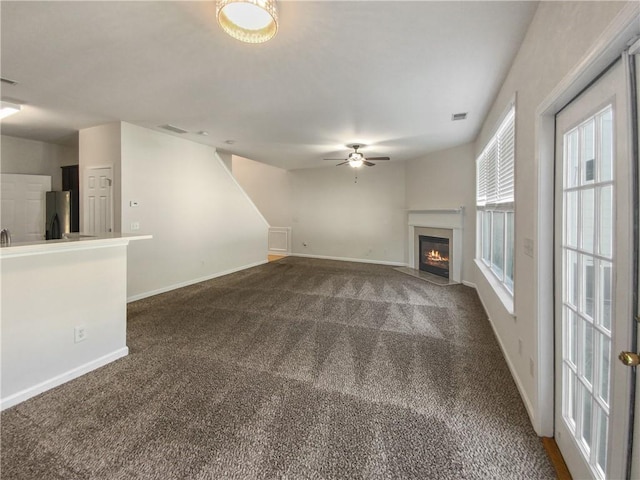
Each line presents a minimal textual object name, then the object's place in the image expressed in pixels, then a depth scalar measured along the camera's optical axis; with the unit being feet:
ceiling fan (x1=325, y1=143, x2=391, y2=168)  16.61
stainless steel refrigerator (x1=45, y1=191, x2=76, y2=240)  15.63
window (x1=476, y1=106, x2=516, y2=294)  9.34
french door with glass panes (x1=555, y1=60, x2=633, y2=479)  3.24
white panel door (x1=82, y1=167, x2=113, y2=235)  13.75
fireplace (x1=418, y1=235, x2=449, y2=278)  19.35
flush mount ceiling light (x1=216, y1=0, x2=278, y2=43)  5.01
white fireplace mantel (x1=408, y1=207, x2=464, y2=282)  17.40
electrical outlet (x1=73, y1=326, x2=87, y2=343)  7.39
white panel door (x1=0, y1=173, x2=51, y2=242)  15.02
